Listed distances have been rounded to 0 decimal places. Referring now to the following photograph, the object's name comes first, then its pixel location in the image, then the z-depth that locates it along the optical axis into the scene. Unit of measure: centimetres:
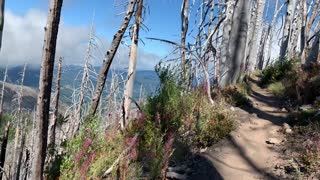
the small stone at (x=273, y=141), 452
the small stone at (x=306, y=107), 528
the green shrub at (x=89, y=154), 306
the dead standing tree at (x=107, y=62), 402
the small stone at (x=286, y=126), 488
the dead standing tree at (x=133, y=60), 553
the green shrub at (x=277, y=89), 700
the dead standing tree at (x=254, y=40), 1076
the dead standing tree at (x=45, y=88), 243
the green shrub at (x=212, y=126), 458
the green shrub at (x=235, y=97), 617
